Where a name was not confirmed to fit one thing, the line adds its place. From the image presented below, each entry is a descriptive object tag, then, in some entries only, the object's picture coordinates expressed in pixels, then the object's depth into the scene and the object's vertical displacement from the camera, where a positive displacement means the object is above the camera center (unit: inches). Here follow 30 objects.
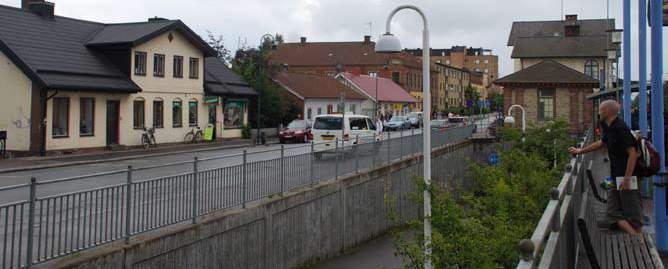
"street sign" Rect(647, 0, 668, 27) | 420.7 +83.2
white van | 1128.2 +31.9
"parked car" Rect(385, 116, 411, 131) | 2529.5 +87.4
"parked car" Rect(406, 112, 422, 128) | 2819.9 +116.4
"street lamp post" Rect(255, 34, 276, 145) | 1688.1 +182.7
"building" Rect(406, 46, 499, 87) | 6909.5 +858.1
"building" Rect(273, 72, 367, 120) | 2576.3 +207.6
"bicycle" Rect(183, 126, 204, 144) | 1564.0 +21.8
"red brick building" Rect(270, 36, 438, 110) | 4062.5 +511.8
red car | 1753.2 +31.3
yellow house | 1144.8 +120.9
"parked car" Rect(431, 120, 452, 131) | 2301.9 +84.9
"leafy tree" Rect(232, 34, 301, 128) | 1967.3 +173.0
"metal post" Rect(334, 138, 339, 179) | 695.7 -13.2
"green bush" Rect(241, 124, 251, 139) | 1813.5 +36.4
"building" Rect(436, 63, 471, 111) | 4843.5 +462.5
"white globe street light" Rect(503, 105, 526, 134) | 1225.9 +47.9
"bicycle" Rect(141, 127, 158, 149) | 1370.2 +14.7
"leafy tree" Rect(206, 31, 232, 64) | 2149.4 +303.5
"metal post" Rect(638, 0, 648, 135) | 388.1 +54.6
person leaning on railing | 306.3 -9.6
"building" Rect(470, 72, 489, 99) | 5994.1 +584.9
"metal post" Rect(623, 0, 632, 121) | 520.2 +70.6
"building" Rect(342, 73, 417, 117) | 3127.5 +253.6
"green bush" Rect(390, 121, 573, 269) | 347.6 -44.5
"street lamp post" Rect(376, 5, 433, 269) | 388.5 +38.2
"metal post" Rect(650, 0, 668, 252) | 331.6 +16.7
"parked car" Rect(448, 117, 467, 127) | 2429.9 +97.9
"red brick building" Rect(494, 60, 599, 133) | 1695.4 +136.0
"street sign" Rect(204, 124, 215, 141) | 1603.2 +29.4
